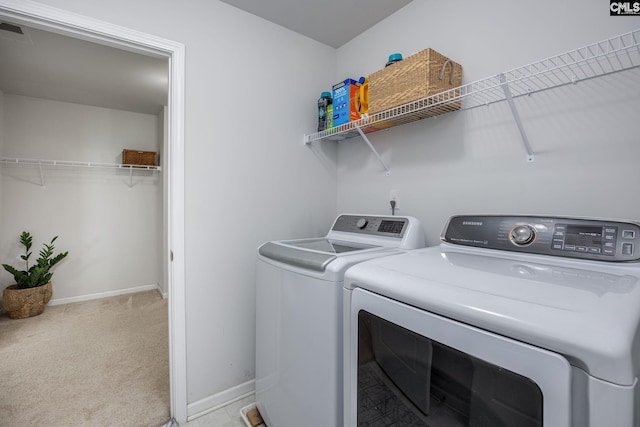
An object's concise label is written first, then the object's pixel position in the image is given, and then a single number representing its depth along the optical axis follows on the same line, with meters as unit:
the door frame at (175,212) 1.57
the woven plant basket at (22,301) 2.98
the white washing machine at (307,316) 1.04
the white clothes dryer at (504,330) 0.49
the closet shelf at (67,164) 3.20
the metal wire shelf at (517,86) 1.05
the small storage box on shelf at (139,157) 3.64
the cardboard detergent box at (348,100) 1.79
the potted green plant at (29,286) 3.00
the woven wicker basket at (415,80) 1.34
